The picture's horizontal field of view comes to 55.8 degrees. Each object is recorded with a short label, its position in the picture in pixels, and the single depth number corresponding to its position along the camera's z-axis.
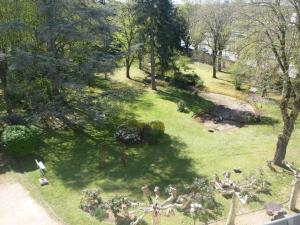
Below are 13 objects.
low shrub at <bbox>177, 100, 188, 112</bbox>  22.17
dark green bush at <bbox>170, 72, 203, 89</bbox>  27.73
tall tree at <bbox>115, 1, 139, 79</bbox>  26.89
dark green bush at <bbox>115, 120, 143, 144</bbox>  16.96
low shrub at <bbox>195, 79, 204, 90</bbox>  27.91
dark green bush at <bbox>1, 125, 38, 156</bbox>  14.47
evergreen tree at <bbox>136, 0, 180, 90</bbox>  24.69
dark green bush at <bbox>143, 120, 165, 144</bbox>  16.94
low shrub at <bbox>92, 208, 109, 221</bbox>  11.12
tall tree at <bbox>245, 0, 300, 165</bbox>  12.46
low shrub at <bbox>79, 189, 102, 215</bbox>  11.61
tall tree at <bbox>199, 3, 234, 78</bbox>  28.49
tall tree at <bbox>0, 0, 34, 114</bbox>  16.66
